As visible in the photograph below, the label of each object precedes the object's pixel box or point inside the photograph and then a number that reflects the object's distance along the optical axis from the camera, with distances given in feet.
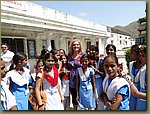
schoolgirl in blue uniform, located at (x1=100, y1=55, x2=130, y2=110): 2.78
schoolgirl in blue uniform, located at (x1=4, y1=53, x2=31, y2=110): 3.53
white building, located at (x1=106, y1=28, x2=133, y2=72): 27.67
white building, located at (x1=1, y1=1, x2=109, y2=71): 11.07
